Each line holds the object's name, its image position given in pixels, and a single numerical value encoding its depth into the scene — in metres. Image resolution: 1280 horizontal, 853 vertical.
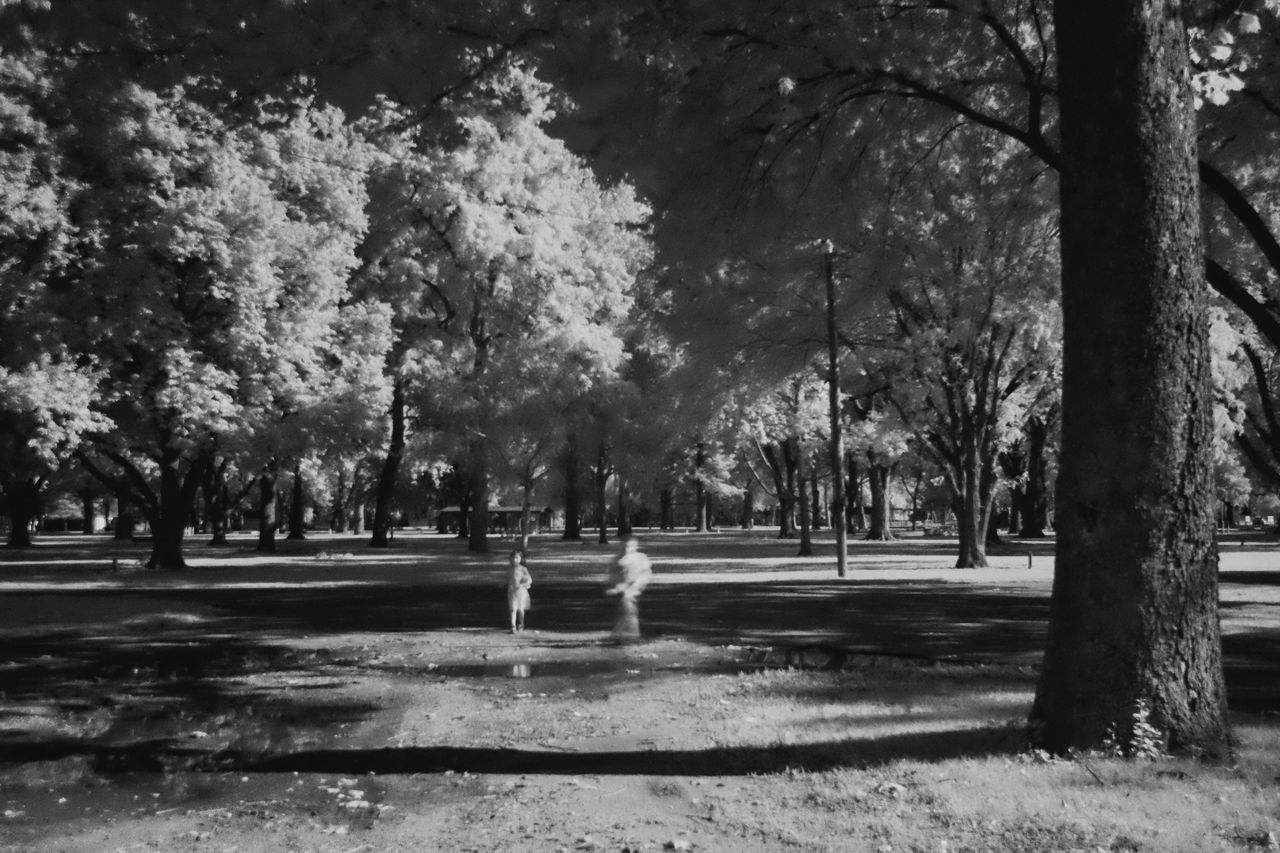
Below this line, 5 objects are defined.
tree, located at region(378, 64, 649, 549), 34.47
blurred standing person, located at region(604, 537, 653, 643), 14.33
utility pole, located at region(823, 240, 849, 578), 25.70
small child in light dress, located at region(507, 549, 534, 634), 15.05
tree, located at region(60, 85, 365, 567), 24.47
